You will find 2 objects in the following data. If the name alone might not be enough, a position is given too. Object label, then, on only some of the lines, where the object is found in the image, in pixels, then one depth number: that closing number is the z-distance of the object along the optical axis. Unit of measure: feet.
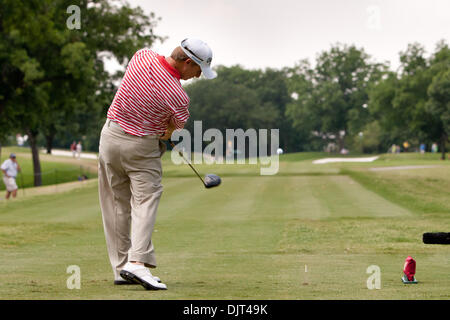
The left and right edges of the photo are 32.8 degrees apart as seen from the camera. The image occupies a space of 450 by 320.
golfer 21.83
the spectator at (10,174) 106.83
